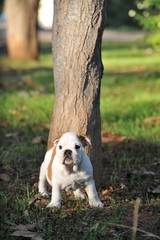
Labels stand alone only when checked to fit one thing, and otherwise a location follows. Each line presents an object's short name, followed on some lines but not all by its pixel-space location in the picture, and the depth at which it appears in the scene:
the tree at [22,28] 21.34
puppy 5.29
